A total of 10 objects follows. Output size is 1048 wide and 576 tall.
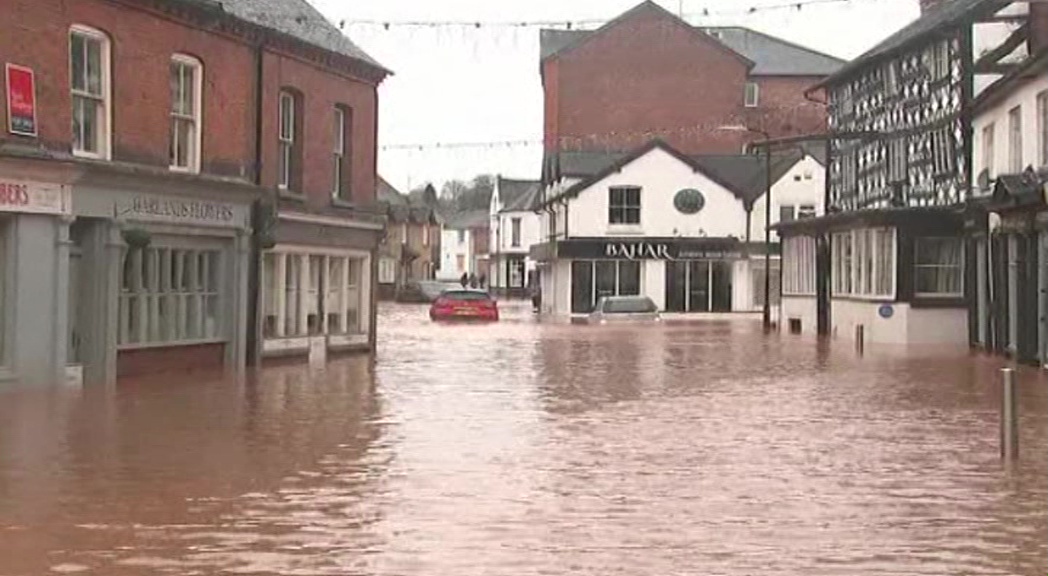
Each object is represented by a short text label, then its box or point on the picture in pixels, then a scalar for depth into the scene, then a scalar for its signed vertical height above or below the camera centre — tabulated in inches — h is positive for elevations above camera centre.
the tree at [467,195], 6355.3 +551.1
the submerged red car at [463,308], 2230.6 +10.4
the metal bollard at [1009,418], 526.9 -38.6
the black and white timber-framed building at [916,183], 1378.0 +143.0
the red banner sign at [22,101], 775.1 +114.0
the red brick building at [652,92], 3115.2 +480.9
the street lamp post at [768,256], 1999.3 +95.9
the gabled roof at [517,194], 4074.8 +354.0
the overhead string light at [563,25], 912.7 +184.0
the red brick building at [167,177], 799.1 +87.6
